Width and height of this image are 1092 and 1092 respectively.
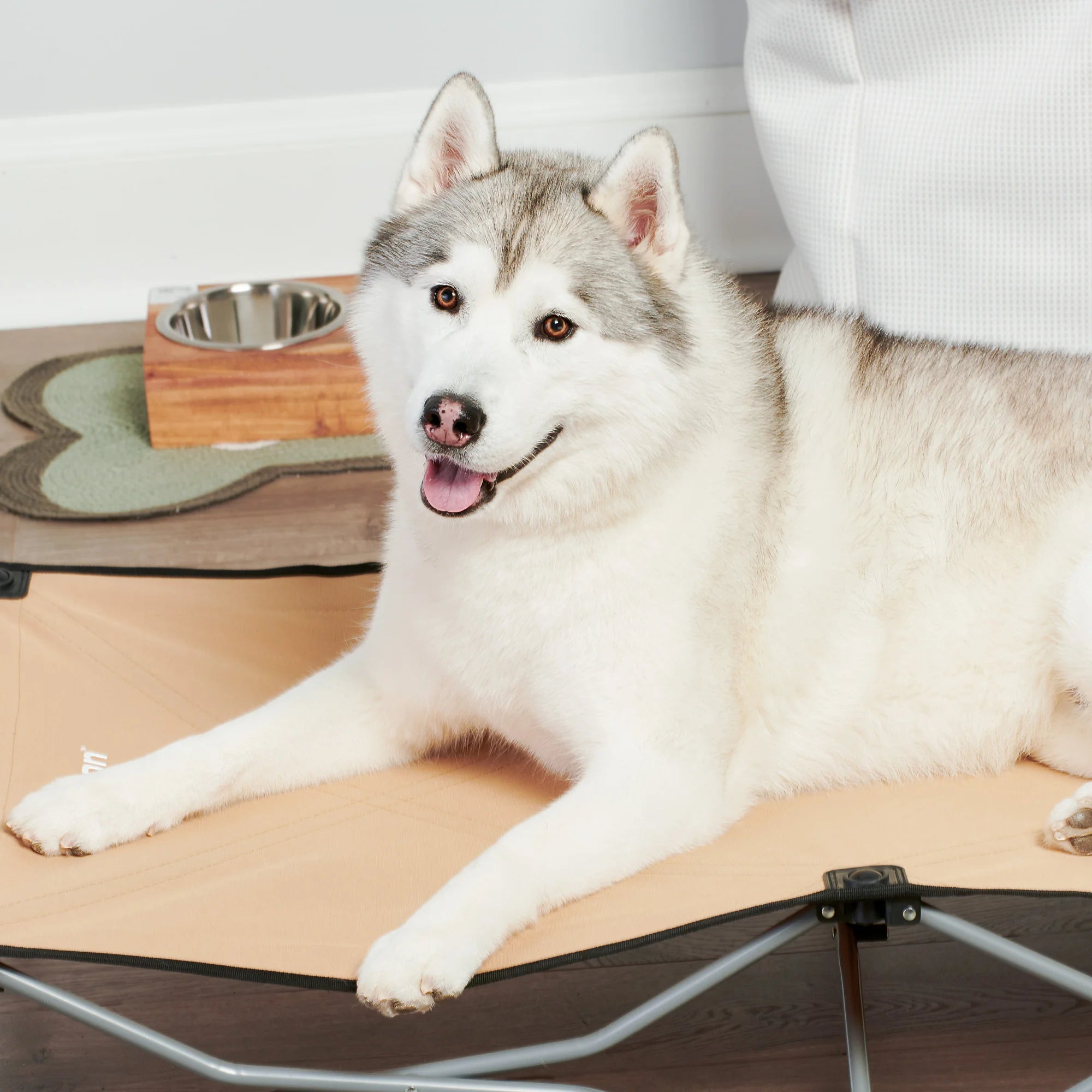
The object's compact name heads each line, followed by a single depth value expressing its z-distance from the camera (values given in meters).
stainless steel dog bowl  3.66
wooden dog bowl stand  3.34
